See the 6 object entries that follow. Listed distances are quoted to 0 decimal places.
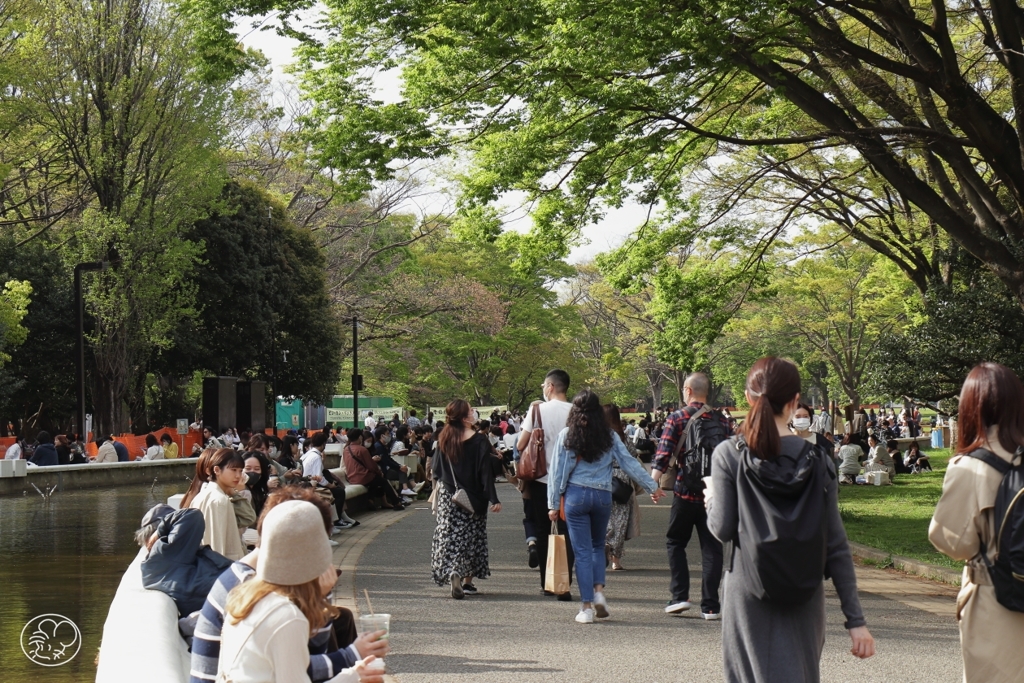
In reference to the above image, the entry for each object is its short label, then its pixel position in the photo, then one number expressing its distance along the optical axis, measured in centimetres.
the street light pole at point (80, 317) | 2934
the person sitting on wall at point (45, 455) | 2612
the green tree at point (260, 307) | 4122
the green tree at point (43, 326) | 3709
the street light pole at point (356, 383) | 4249
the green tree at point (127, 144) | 3253
